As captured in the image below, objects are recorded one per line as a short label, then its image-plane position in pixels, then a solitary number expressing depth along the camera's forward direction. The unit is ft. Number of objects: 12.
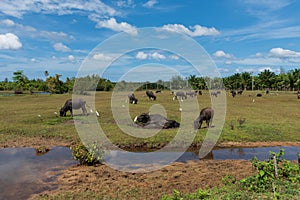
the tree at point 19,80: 216.54
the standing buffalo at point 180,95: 125.08
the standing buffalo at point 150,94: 115.55
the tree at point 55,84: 208.74
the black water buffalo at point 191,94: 135.77
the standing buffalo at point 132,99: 99.07
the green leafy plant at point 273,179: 21.42
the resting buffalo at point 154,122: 50.30
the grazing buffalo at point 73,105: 64.18
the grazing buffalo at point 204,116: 49.32
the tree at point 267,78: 252.01
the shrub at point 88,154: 30.60
